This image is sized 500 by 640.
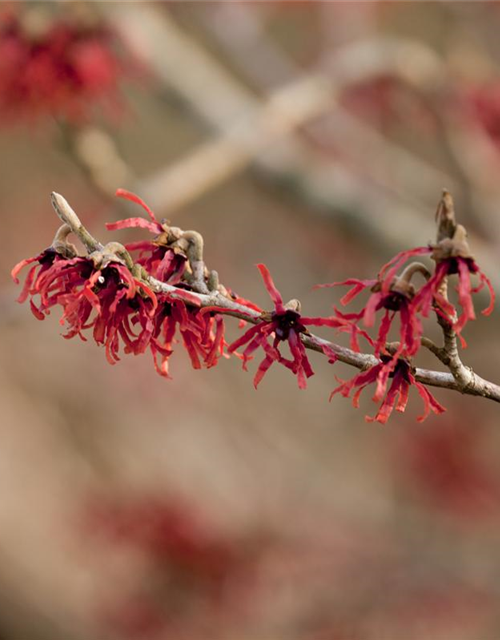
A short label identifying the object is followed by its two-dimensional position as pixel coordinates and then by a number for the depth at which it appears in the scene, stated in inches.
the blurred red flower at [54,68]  224.7
